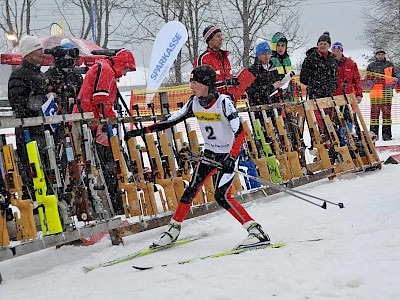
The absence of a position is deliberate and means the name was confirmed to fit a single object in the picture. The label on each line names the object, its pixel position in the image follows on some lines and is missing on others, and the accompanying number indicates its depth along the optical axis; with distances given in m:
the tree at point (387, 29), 39.22
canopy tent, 10.59
